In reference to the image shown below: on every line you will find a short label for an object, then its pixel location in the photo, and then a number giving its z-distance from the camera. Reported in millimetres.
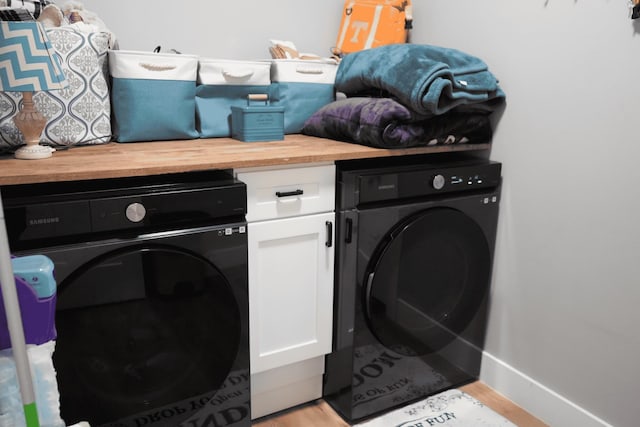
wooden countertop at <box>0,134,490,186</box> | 1235
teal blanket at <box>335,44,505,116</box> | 1616
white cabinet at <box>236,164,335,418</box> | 1575
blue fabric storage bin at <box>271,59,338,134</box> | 2021
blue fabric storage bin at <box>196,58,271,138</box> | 1878
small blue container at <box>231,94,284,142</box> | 1806
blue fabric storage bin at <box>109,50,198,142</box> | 1703
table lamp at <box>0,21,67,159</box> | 1278
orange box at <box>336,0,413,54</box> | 2195
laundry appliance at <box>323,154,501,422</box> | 1688
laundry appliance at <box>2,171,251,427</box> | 1253
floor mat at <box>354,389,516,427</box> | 1827
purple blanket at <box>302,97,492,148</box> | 1655
